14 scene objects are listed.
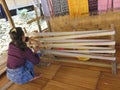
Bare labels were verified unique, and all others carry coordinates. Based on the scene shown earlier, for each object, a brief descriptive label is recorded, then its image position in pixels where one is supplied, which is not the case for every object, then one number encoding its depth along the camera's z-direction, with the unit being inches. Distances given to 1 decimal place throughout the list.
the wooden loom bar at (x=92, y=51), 51.5
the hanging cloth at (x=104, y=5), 54.4
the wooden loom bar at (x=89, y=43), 49.8
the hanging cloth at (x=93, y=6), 55.9
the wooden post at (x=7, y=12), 62.4
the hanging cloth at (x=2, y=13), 86.0
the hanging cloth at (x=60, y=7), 59.2
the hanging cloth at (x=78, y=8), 55.7
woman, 54.0
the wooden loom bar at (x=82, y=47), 53.5
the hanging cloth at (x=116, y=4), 53.4
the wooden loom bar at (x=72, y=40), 55.1
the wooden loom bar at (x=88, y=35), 48.1
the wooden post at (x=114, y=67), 54.4
